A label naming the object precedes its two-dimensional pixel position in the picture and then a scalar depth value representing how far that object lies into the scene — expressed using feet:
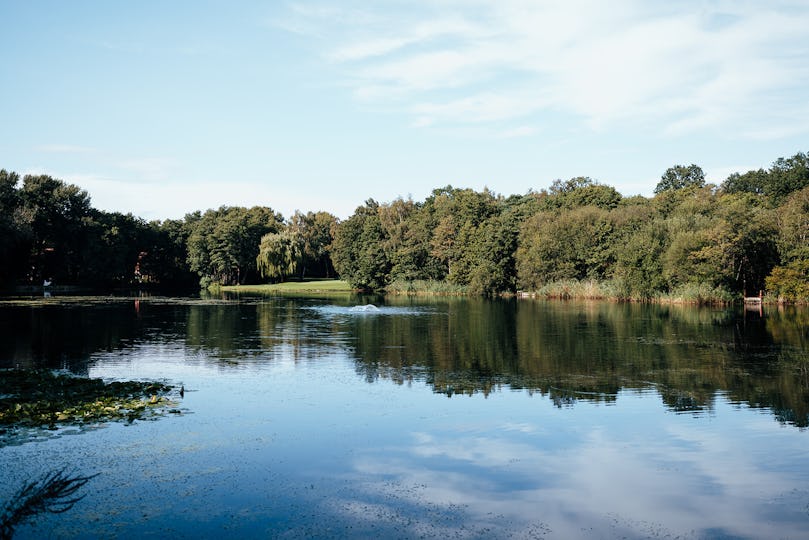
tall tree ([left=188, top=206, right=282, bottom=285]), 367.86
